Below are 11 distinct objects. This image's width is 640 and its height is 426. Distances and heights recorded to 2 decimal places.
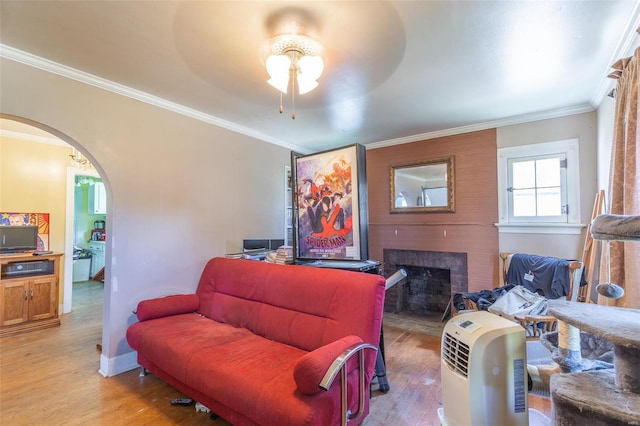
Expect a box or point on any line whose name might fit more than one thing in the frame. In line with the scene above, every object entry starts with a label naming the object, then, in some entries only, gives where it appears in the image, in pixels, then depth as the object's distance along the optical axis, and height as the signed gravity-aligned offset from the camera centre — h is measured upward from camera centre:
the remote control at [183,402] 2.11 -1.34
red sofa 1.45 -0.88
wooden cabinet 3.50 -0.92
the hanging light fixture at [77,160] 4.25 +0.89
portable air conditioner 1.33 -0.75
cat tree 0.80 -0.52
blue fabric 2.72 -0.56
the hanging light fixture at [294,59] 1.84 +1.03
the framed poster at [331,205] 2.41 +0.12
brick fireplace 3.88 -0.93
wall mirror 3.82 +0.44
